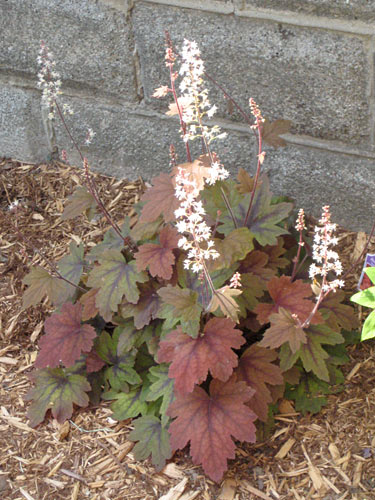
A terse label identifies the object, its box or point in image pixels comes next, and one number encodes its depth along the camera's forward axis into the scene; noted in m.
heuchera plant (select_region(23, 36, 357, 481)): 1.87
